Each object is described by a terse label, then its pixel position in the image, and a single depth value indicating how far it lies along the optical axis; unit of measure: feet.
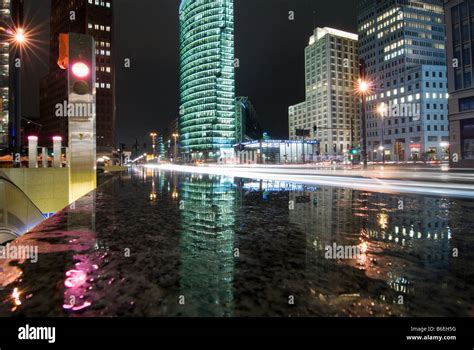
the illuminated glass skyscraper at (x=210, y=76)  474.08
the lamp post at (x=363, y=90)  85.55
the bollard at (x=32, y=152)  54.24
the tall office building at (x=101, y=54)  409.90
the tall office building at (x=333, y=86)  475.31
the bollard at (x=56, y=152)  56.90
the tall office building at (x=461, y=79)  134.41
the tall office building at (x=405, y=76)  323.57
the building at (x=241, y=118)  545.85
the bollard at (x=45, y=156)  57.72
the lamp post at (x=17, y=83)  68.50
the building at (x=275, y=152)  333.15
